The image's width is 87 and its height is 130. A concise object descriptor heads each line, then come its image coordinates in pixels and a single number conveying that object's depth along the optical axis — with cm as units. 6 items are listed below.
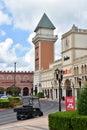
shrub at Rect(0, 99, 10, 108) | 2424
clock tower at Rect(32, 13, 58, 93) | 5903
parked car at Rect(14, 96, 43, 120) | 1400
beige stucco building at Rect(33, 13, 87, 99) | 3954
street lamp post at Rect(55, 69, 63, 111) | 1373
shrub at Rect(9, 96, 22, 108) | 2519
